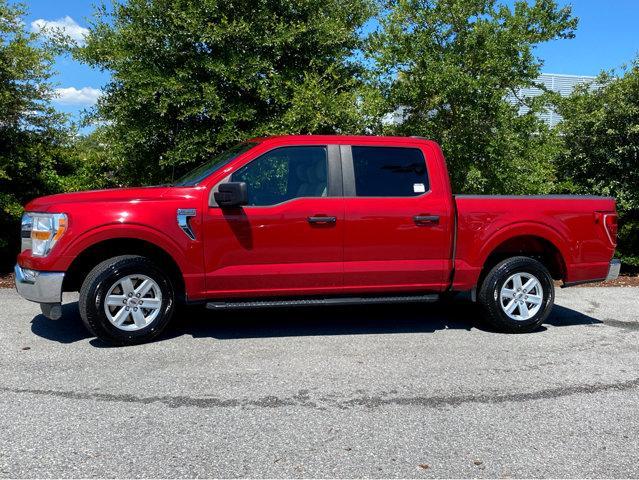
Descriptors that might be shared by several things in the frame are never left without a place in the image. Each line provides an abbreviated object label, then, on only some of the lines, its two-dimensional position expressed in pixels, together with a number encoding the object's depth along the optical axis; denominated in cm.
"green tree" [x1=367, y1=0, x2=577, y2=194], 799
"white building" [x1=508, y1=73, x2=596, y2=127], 6144
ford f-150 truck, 512
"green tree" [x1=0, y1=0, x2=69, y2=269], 826
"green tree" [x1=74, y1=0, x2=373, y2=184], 792
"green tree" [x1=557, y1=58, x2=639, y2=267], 956
